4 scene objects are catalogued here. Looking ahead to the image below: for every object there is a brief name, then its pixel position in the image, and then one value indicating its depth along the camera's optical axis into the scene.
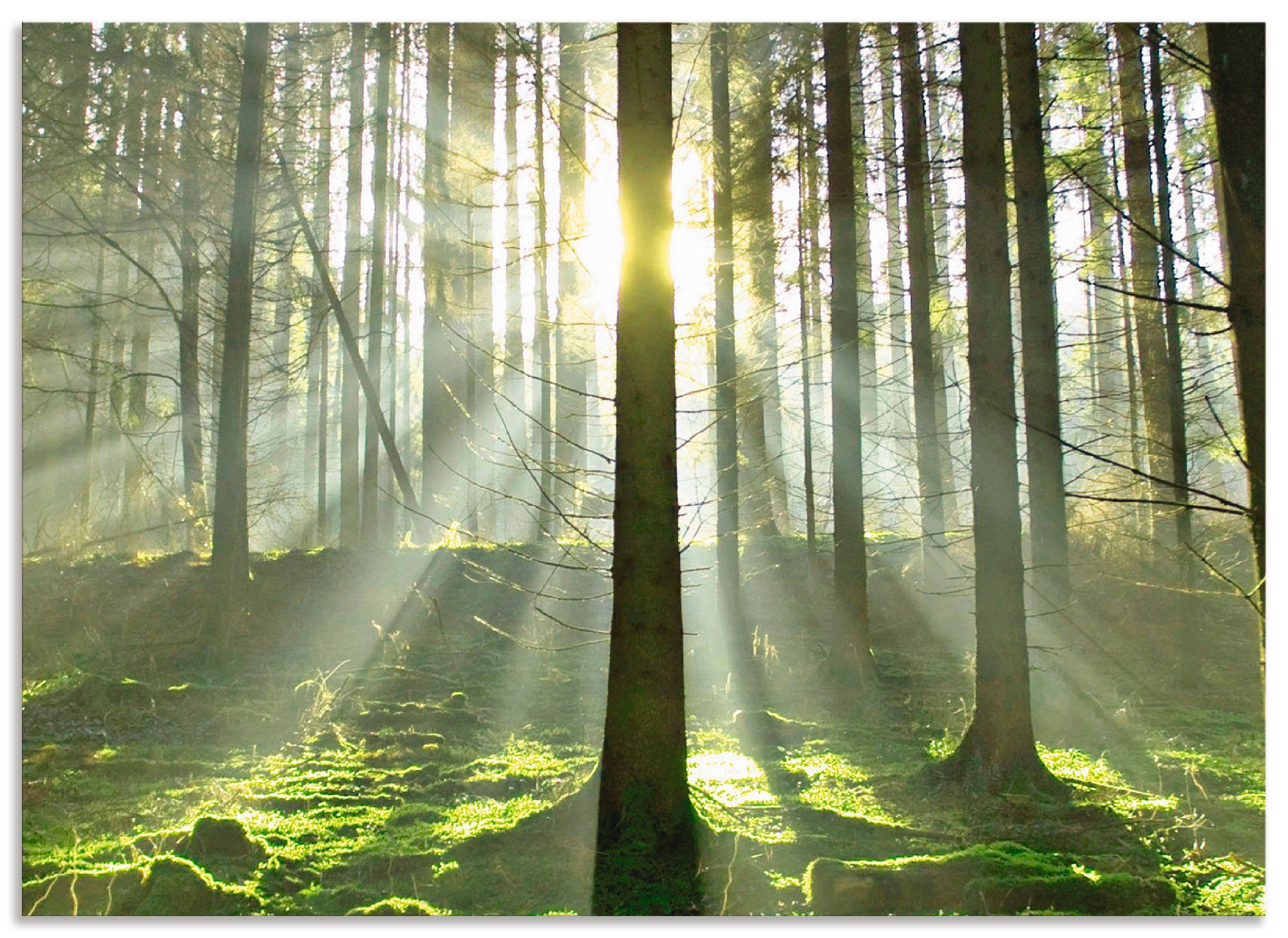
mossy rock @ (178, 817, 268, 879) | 5.07
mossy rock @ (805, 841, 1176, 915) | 4.53
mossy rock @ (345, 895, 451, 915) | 4.45
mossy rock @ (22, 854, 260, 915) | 4.51
